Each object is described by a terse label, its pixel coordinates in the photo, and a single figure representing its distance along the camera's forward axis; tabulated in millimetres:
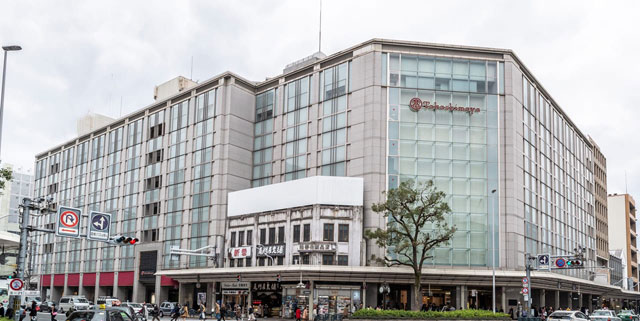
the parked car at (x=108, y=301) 63119
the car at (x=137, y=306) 62962
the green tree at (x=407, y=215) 53938
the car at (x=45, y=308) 61281
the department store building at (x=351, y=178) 62750
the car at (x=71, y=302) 67200
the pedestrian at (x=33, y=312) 41625
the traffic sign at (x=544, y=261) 57309
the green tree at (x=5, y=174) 32688
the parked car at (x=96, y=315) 26312
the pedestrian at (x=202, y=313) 51781
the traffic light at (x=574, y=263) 53938
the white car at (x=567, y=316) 42812
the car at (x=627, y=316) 59188
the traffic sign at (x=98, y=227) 35156
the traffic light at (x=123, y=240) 34625
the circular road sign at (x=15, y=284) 31266
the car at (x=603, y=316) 49550
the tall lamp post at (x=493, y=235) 62534
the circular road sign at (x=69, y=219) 33469
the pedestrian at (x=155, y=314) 48919
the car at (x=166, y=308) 70188
